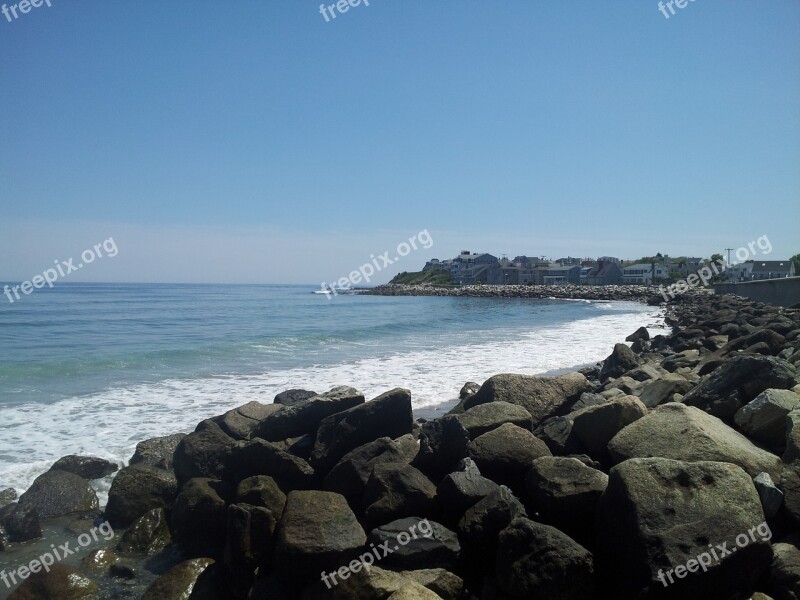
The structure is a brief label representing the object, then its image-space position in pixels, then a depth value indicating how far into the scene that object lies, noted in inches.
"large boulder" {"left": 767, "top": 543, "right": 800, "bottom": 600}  151.4
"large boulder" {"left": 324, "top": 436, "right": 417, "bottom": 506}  222.5
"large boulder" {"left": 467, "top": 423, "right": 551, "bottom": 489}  214.8
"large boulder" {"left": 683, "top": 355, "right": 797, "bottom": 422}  237.1
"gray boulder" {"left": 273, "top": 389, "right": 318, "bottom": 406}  366.2
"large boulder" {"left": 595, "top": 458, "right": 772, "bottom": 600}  147.5
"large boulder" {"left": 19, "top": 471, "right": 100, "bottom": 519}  259.8
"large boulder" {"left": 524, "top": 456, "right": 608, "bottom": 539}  179.8
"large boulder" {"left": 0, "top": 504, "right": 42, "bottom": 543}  236.2
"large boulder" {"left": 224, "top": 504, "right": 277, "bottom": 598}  189.2
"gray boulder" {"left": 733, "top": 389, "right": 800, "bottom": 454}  211.9
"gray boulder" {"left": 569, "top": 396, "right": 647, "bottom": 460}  225.3
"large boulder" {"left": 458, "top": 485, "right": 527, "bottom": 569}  183.0
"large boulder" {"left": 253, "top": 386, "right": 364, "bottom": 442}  278.5
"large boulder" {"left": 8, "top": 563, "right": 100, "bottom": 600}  196.2
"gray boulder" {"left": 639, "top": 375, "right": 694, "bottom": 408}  293.0
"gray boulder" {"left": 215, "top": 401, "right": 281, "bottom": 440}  301.4
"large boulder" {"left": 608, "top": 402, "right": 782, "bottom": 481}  187.5
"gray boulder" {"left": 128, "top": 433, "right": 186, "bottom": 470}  302.7
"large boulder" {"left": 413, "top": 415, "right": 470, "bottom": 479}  225.8
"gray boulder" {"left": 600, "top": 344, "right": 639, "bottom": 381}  526.3
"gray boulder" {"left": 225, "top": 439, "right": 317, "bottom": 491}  240.5
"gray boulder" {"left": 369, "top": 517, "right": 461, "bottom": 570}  180.5
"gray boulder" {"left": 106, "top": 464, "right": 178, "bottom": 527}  249.6
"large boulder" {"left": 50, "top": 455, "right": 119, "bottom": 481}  295.1
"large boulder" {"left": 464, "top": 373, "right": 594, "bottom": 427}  293.3
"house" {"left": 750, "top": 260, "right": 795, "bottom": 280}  3107.0
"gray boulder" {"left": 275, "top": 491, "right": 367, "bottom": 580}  176.6
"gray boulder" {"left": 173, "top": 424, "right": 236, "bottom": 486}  265.0
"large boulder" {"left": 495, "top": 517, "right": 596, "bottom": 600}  158.7
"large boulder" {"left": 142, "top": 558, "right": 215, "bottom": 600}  192.5
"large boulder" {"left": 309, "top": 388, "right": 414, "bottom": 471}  247.1
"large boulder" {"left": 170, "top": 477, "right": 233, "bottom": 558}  223.3
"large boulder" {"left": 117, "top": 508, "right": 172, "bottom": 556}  228.2
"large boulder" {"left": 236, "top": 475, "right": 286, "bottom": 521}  209.2
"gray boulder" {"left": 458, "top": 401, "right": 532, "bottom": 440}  249.3
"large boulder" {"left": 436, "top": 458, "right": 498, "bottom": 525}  195.0
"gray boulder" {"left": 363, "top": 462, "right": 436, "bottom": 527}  200.7
